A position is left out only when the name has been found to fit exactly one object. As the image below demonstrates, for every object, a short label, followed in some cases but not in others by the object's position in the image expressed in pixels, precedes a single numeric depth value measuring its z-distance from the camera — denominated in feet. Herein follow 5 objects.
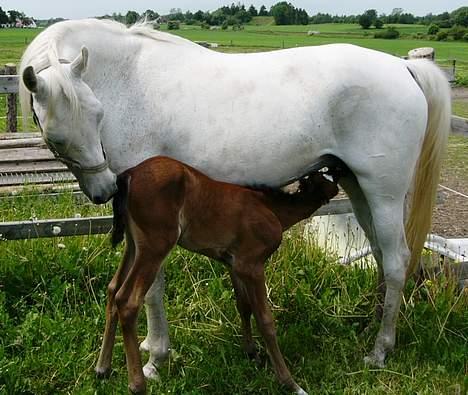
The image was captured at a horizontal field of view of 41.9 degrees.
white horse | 10.45
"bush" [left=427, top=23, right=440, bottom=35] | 197.58
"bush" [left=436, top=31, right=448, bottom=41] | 178.29
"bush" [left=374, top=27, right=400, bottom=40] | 189.82
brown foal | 9.81
